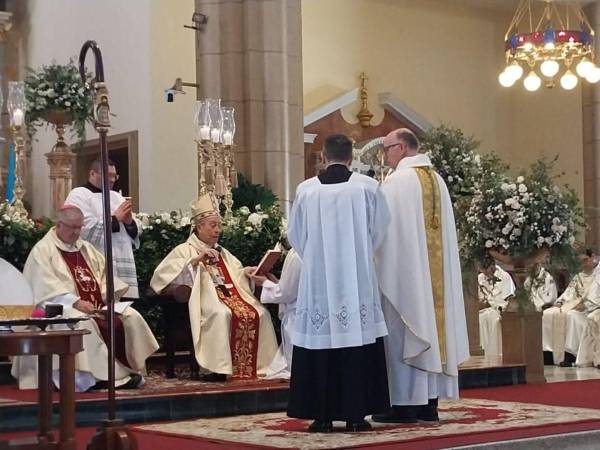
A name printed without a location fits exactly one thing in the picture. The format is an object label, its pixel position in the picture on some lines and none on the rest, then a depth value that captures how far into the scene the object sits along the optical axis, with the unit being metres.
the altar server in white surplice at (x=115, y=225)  8.65
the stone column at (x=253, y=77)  12.44
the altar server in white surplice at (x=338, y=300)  6.13
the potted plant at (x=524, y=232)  9.66
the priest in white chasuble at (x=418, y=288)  6.50
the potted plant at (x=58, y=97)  10.11
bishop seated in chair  8.50
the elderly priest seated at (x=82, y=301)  7.80
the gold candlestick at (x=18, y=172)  9.02
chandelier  15.05
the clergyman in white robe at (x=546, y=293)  10.87
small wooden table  5.25
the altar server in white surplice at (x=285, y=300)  8.56
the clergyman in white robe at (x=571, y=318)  12.98
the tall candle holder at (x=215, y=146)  10.10
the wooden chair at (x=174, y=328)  8.70
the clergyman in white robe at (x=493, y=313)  13.17
